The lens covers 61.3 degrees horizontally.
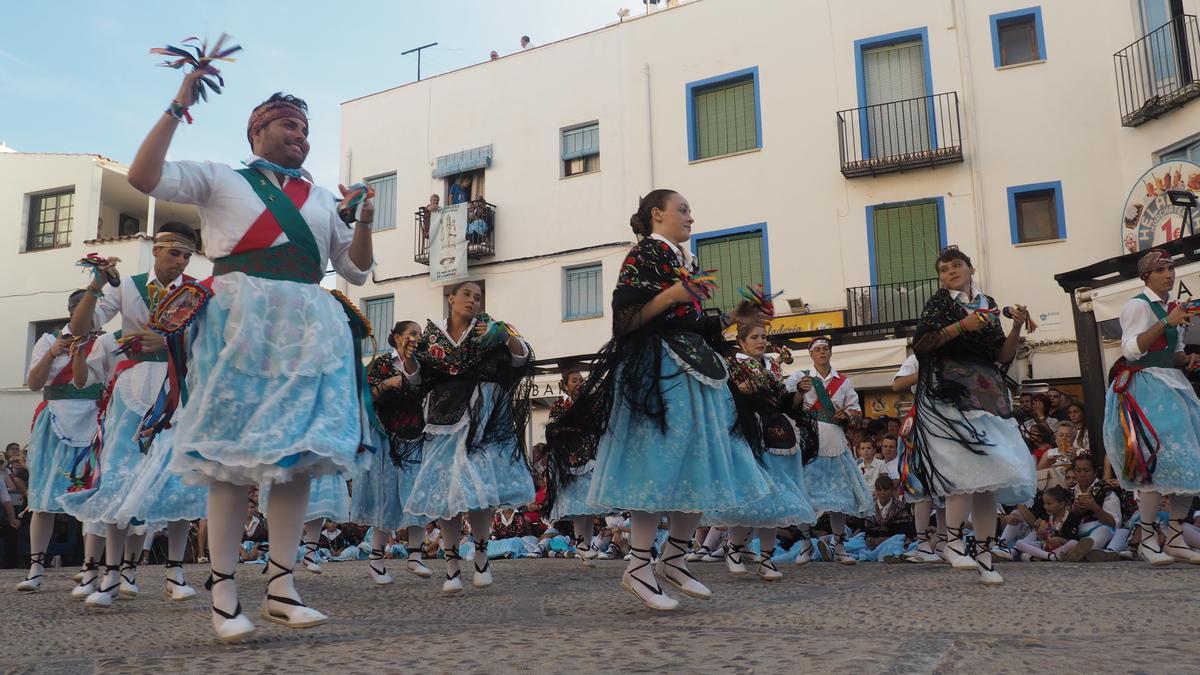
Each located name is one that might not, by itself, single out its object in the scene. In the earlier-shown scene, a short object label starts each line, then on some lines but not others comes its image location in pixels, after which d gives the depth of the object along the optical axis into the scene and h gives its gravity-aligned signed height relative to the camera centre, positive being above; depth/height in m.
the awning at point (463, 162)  20.41 +6.02
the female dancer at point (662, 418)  4.10 +0.16
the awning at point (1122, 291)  10.20 +1.57
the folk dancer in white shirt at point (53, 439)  6.76 +0.20
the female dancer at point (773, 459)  5.81 -0.04
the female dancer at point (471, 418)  5.95 +0.25
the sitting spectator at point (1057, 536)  7.82 -0.72
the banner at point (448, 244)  20.14 +4.28
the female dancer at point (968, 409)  5.44 +0.22
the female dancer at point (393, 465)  6.86 -0.03
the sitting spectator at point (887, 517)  9.43 -0.63
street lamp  11.58 +2.81
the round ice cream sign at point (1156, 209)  12.90 +3.18
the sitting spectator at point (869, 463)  10.23 -0.12
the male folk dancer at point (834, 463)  7.86 -0.09
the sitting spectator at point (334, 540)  12.84 -0.99
